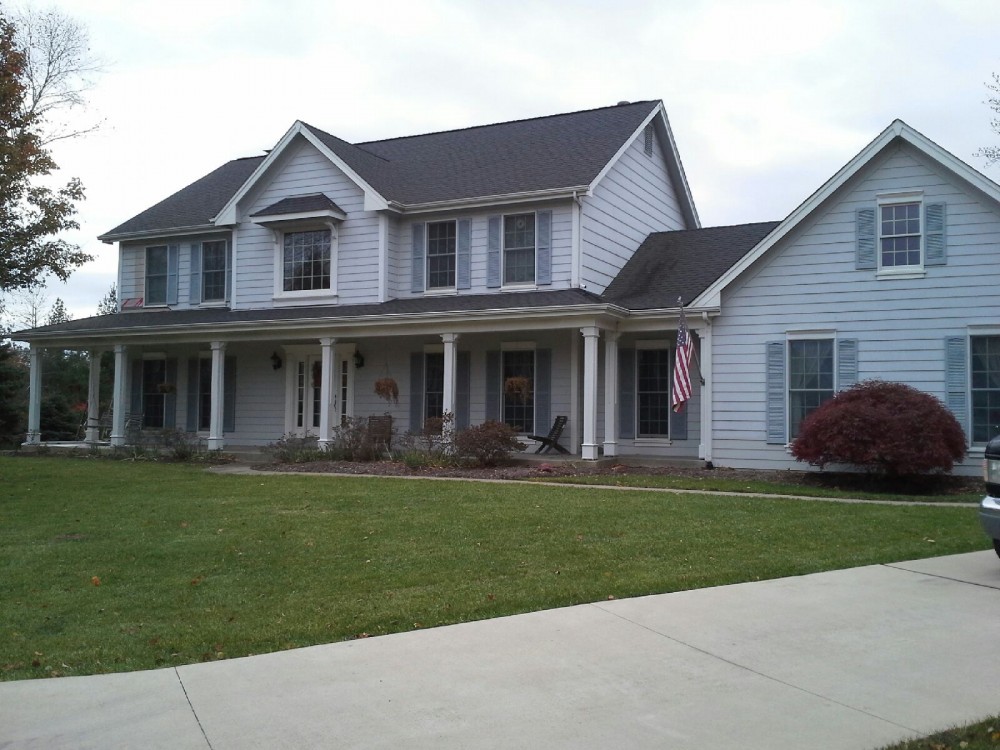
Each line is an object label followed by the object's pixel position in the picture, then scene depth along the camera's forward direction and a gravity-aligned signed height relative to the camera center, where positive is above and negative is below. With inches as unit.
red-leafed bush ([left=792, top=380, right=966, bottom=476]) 549.6 -14.5
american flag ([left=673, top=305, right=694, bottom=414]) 663.1 +28.4
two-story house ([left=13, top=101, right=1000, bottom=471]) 628.4 +96.0
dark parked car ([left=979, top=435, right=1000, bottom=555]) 293.6 -28.1
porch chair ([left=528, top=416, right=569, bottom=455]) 767.7 -27.4
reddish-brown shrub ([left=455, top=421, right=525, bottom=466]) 693.3 -29.2
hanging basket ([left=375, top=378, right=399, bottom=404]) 829.8 +14.6
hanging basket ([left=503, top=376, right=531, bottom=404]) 785.6 +15.2
